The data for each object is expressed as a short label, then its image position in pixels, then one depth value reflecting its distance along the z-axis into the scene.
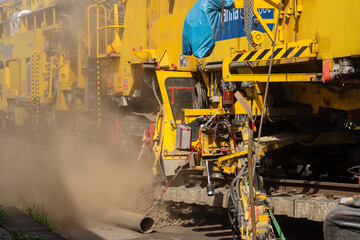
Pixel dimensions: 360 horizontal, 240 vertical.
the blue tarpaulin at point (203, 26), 14.05
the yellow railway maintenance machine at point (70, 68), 19.75
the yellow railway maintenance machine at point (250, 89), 11.20
